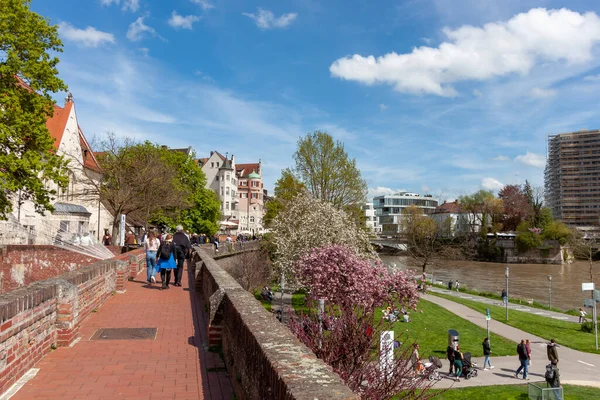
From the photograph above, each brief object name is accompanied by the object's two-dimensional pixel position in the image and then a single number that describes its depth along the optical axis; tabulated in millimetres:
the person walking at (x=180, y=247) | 14327
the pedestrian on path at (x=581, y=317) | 32081
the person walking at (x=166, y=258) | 13492
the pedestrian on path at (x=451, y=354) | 19847
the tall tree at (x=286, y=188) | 46062
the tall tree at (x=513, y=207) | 102938
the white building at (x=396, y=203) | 152000
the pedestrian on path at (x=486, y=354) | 20672
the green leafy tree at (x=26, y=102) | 18875
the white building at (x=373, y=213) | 147500
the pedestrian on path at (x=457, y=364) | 19156
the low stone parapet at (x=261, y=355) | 2828
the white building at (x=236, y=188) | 92000
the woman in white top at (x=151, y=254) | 14332
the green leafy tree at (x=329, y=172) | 43781
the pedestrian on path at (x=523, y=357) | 19188
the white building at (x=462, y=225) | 100875
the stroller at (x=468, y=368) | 19475
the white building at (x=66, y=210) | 26156
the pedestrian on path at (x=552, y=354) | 18119
